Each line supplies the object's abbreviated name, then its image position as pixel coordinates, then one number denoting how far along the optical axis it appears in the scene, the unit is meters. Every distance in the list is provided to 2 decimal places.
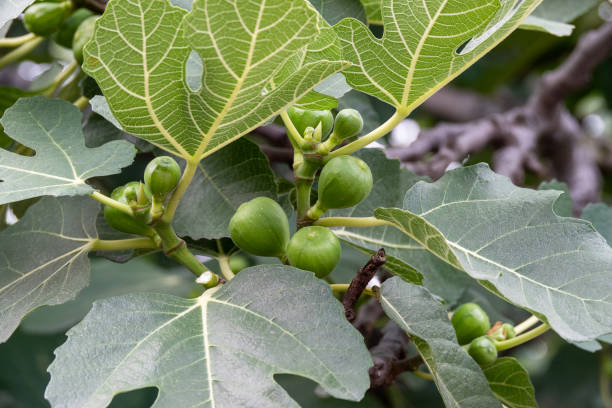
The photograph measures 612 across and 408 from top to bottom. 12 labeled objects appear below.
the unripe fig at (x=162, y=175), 1.19
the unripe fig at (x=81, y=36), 1.30
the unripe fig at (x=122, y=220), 1.21
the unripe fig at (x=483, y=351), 1.25
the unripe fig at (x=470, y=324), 1.27
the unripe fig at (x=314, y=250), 1.20
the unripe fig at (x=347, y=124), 1.21
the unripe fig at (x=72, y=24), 1.34
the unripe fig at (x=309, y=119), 1.22
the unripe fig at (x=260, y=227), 1.21
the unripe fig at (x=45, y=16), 1.32
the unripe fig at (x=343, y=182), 1.20
